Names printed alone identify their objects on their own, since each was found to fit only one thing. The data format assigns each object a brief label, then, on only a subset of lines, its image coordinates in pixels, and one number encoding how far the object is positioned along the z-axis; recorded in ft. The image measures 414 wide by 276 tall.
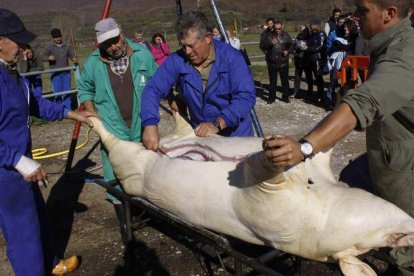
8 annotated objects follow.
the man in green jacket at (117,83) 13.05
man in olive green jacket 5.63
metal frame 8.10
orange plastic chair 24.33
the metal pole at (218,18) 17.21
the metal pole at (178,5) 17.65
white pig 7.04
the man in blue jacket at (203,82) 10.68
